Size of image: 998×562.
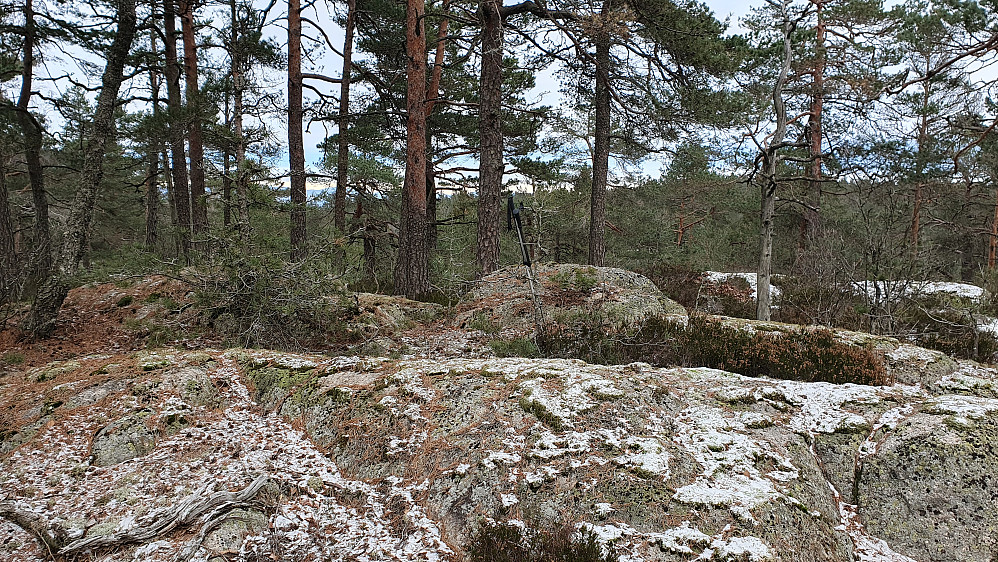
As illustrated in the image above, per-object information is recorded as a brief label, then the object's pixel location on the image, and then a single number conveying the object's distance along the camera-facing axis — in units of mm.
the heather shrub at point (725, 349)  3598
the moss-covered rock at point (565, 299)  5554
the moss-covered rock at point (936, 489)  2020
